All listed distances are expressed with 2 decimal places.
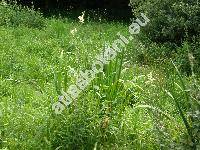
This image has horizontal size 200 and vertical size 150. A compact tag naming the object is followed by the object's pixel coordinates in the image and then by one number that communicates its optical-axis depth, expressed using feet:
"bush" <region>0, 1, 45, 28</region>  25.17
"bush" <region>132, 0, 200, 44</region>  20.14
